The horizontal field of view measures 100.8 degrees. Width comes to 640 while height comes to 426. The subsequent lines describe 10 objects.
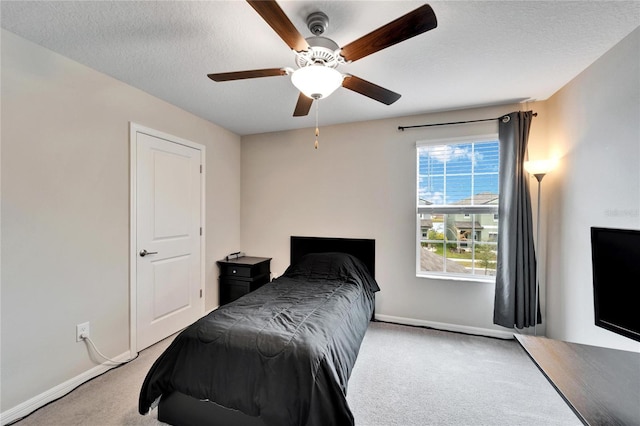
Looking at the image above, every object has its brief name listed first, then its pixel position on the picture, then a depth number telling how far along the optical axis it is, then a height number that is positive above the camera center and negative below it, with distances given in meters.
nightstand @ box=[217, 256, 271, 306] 3.38 -0.82
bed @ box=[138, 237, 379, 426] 1.36 -0.87
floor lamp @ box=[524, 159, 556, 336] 2.43 +0.39
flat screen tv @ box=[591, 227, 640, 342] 1.07 -0.28
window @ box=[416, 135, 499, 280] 2.88 +0.07
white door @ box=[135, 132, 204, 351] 2.52 -0.25
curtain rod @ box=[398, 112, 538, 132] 2.70 +1.01
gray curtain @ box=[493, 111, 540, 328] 2.58 -0.28
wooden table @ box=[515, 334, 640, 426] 0.86 -0.63
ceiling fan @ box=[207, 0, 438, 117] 1.13 +0.84
